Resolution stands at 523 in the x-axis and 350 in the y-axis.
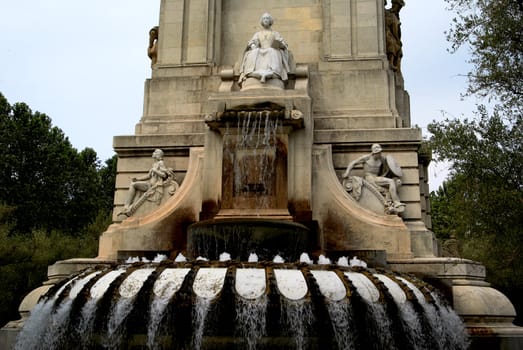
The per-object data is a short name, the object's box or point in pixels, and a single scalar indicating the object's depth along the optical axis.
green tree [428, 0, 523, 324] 17.84
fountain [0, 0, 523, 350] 8.85
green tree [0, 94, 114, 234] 39.12
